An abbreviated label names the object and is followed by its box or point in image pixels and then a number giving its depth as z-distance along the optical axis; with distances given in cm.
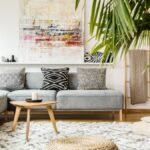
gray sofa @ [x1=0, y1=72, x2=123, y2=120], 463
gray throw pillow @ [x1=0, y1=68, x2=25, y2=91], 510
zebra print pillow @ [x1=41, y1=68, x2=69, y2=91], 513
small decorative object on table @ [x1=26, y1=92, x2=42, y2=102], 384
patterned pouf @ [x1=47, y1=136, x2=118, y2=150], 226
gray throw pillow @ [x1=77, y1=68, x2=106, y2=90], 514
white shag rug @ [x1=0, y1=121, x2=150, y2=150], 328
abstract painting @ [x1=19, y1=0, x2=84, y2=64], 563
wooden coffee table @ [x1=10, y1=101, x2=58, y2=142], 359
